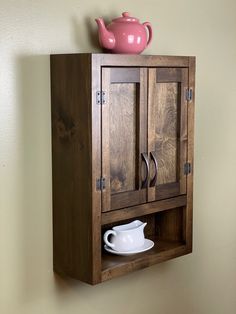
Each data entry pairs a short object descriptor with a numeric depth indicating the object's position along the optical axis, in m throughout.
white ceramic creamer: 2.26
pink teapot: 2.15
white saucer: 2.26
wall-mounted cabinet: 2.05
